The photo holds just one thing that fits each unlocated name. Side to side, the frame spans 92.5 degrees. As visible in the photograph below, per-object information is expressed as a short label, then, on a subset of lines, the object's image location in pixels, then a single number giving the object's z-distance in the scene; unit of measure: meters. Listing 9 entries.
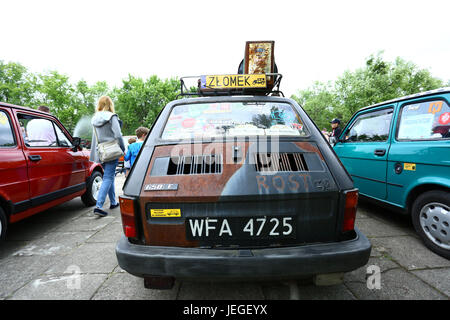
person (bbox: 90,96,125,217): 3.64
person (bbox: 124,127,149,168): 4.95
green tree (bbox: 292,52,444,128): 23.30
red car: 2.56
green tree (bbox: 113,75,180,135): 31.52
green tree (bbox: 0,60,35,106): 24.67
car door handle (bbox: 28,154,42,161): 2.84
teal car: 2.26
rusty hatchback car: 1.28
